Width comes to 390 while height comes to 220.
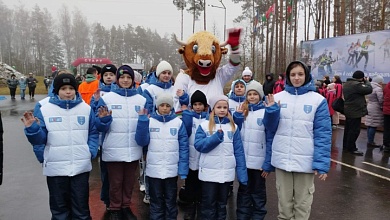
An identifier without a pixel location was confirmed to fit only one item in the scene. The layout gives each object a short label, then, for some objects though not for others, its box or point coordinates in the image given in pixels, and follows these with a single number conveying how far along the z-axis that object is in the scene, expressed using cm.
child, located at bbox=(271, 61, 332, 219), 346
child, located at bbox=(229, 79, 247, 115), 460
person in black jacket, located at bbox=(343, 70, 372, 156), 779
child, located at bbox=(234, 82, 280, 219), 395
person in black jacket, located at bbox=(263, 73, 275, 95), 1309
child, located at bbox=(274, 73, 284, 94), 1180
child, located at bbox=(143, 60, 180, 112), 483
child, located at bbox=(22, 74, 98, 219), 345
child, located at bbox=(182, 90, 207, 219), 399
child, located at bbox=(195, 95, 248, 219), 361
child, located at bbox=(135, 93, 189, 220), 375
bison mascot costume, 468
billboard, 1260
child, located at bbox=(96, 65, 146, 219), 391
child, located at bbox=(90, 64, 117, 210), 407
